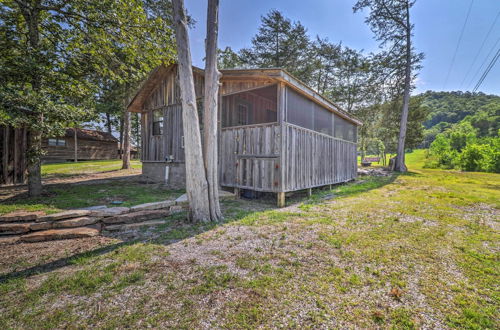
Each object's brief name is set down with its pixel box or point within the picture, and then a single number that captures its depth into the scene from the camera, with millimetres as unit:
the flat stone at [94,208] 4489
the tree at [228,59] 20391
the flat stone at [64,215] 3789
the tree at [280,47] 18259
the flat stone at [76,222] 3783
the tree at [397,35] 15789
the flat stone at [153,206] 4695
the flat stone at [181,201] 5379
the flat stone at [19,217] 3757
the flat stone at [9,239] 3316
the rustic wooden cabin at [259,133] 6312
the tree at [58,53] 5148
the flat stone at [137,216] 4250
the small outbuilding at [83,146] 22172
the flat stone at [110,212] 4223
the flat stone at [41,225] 3662
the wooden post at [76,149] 22580
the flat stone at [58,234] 3402
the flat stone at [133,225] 4016
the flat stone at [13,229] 3566
